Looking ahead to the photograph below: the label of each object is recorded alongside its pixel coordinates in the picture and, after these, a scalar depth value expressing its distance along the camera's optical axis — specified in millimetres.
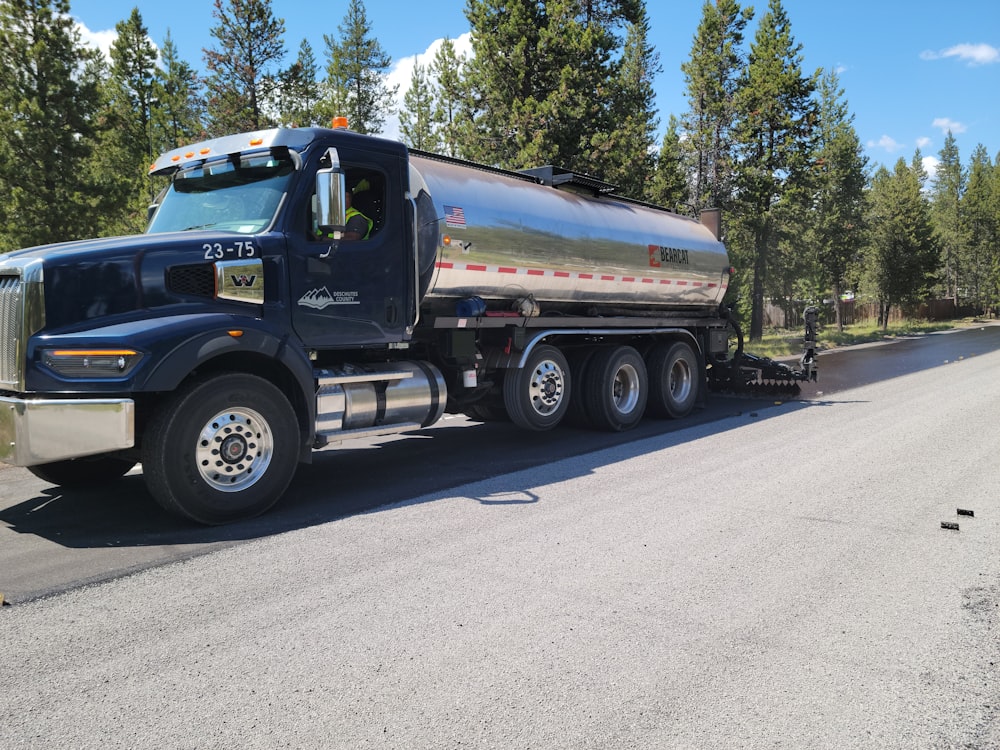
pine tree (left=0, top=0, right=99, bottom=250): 19641
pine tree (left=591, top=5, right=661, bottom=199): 18969
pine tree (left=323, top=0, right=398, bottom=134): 34594
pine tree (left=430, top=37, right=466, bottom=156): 20141
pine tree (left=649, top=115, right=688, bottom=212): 26297
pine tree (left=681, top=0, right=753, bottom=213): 28625
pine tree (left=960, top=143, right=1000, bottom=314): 62406
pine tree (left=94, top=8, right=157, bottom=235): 31438
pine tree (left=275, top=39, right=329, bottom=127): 26969
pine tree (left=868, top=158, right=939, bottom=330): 39375
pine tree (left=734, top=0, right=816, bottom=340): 27656
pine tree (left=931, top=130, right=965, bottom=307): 66812
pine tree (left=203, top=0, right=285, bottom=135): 25234
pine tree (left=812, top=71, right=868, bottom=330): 37094
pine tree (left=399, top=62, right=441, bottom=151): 32188
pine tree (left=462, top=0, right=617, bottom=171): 18516
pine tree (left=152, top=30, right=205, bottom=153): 31125
